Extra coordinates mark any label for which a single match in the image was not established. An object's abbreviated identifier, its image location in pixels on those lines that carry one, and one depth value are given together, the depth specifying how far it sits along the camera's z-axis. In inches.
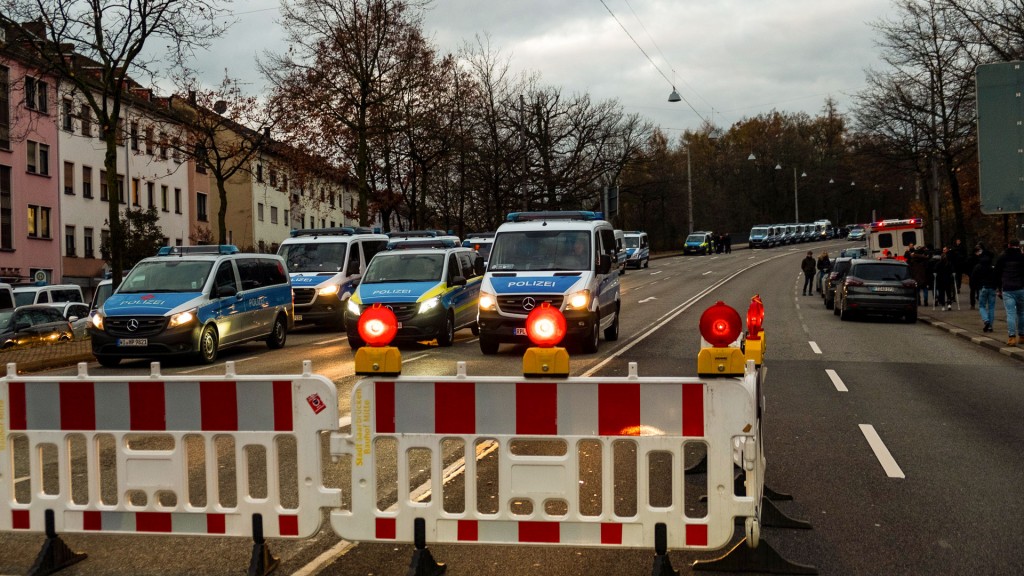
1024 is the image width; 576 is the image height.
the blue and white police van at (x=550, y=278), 713.0
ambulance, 1670.8
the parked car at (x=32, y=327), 916.0
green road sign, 676.7
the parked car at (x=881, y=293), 1084.5
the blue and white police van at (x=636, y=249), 2465.6
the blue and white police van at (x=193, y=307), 711.7
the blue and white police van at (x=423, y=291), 790.5
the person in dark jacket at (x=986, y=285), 878.4
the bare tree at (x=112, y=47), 1015.0
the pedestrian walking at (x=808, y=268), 1688.0
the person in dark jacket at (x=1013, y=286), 751.7
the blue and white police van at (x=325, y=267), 1032.8
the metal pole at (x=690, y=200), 3175.7
